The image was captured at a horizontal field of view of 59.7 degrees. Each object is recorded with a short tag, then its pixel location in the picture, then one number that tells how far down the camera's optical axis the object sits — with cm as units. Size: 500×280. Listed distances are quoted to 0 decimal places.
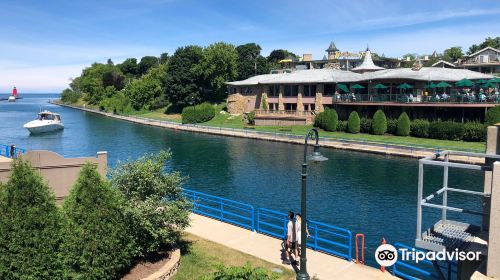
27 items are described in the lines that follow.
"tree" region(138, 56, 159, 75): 17038
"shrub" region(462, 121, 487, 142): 4690
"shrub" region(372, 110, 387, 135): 5528
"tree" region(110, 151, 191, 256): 1427
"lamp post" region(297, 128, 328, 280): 1205
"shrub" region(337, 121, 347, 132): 5975
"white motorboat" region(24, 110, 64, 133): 7544
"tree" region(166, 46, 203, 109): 9188
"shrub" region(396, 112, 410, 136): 5322
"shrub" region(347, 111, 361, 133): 5781
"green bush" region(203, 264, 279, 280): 913
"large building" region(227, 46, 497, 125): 5391
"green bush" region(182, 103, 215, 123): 7994
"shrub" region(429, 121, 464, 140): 4891
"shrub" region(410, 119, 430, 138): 5166
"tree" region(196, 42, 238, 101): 8869
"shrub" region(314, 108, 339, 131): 6059
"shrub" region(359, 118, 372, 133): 5747
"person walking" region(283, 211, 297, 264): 1525
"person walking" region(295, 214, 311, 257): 1521
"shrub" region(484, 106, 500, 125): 4588
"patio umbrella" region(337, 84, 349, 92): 6384
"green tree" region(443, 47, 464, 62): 14488
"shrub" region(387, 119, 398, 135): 5503
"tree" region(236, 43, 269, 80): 9988
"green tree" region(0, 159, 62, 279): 1143
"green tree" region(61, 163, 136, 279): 1191
